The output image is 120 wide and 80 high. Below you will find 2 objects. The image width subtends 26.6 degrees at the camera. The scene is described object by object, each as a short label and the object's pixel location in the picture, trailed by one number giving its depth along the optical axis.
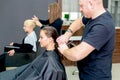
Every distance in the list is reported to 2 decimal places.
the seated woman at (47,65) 2.07
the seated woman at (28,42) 3.25
